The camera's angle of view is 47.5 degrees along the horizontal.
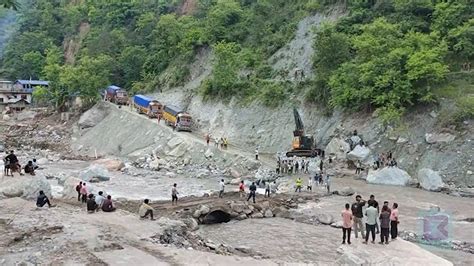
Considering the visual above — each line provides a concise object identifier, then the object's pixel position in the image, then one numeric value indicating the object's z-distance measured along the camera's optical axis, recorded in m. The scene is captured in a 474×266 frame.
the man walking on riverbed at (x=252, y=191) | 31.69
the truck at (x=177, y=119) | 57.16
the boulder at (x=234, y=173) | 44.61
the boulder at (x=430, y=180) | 36.69
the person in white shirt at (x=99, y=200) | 26.40
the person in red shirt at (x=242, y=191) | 33.43
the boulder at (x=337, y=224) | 26.97
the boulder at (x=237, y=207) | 29.39
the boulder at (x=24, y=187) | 28.56
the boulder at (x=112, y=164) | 49.81
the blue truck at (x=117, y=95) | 73.69
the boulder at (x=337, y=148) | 45.80
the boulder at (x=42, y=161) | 54.72
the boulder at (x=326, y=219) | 27.78
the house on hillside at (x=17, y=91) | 94.44
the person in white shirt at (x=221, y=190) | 33.53
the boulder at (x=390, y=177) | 38.66
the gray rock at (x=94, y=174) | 42.31
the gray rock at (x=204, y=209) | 28.13
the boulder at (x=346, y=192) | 35.56
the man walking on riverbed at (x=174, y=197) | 30.98
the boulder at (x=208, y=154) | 49.09
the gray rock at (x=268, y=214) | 29.70
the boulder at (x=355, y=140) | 45.25
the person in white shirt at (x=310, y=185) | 37.18
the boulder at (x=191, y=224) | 25.70
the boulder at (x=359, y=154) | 43.59
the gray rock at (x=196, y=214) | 27.72
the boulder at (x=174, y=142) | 53.09
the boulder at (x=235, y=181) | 41.49
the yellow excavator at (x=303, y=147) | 46.81
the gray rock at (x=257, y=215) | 29.43
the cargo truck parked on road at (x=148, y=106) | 63.53
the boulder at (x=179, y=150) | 51.78
